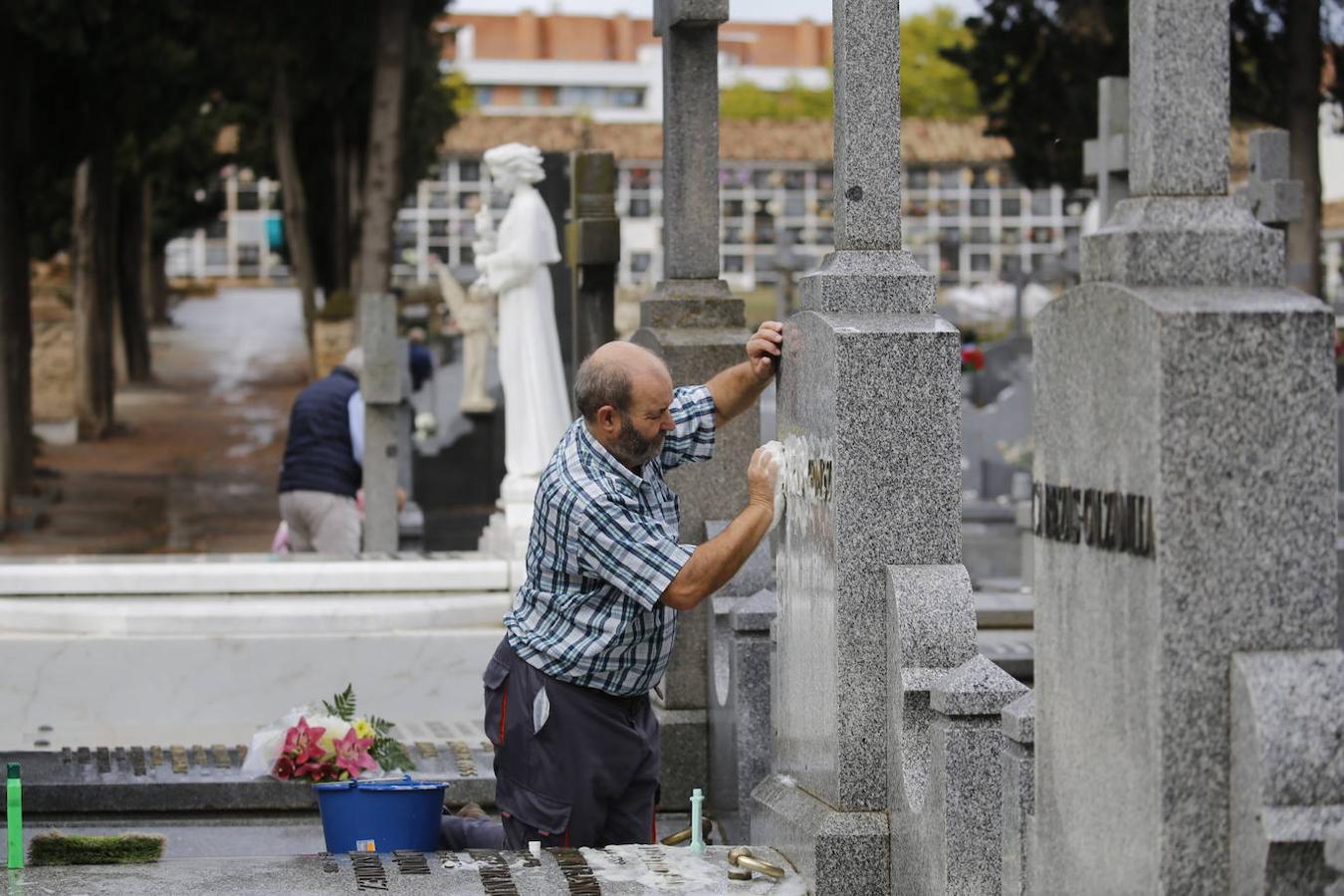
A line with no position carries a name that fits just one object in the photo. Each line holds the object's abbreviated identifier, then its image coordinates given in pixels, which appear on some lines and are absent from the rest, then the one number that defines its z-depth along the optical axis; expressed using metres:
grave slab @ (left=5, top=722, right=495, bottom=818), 13.14
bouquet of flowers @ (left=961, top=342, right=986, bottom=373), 42.67
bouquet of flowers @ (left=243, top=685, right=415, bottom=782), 12.76
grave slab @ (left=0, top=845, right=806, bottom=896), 8.78
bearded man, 9.40
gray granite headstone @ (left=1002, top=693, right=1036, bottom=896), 7.72
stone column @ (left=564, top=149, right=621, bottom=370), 17.22
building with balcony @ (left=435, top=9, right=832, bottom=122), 187.56
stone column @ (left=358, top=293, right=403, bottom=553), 22.30
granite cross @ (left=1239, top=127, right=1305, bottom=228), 26.94
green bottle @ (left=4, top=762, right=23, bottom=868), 9.02
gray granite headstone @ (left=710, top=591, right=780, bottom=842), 12.08
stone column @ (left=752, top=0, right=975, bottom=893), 9.19
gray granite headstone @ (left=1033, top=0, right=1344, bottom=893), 6.37
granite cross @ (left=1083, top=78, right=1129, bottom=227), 29.22
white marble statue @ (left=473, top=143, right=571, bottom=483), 22.05
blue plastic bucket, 10.41
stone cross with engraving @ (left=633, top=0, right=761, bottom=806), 13.65
